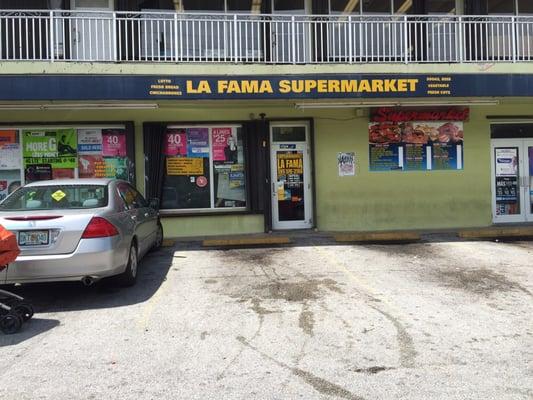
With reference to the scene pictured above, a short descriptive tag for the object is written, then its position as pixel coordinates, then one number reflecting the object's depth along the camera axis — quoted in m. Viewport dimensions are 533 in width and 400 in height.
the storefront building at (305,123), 11.53
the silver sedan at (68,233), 6.20
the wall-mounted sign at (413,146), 13.02
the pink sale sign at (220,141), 12.68
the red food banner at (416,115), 12.89
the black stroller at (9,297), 5.38
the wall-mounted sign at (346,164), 12.91
